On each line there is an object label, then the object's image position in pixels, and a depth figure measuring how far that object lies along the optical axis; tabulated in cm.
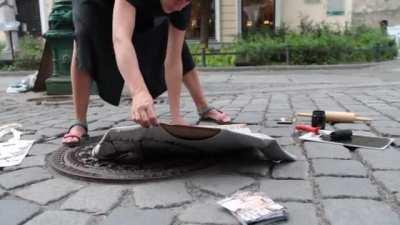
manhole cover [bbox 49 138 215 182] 234
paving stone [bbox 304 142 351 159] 261
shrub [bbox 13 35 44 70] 1272
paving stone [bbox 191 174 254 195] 215
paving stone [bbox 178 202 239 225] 182
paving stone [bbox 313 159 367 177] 231
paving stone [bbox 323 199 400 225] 176
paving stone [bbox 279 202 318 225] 178
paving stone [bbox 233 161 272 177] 235
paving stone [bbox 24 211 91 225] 185
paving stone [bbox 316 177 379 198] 203
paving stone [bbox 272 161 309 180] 229
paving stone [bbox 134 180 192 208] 202
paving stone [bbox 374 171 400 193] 210
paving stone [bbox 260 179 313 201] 202
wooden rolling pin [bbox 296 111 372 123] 359
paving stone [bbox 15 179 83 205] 213
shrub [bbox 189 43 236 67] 1248
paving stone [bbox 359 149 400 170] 240
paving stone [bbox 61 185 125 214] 199
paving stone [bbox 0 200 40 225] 189
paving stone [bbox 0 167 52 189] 235
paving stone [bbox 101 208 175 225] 183
